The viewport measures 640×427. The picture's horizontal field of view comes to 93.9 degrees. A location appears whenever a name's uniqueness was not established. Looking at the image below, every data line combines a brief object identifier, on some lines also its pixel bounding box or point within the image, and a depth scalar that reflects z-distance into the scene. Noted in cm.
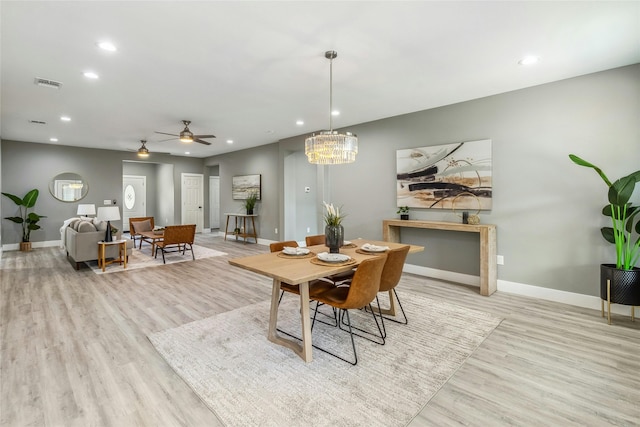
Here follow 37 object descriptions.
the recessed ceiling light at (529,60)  289
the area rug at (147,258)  537
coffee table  611
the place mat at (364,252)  290
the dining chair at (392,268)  265
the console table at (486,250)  379
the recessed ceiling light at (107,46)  258
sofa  511
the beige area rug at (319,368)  178
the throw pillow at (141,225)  706
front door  1040
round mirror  768
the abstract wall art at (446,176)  409
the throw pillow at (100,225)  546
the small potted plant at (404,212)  477
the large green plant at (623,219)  283
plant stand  282
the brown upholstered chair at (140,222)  705
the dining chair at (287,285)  270
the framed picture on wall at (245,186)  799
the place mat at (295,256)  272
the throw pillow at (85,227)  517
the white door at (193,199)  984
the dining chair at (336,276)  317
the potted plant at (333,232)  282
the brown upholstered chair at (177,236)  566
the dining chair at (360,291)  223
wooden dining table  214
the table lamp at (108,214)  512
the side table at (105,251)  517
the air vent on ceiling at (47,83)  335
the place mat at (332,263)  237
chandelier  303
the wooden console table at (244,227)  801
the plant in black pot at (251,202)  807
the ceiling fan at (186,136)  490
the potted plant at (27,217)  706
